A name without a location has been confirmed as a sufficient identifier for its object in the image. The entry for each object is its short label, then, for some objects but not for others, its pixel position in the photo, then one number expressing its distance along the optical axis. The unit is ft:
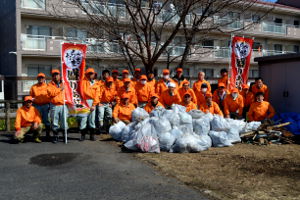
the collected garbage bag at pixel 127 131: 25.95
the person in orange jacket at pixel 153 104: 27.97
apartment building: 65.05
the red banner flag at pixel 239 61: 32.68
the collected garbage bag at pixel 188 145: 22.91
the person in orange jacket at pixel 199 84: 30.96
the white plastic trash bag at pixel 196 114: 25.67
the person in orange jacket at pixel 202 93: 29.94
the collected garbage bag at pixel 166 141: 23.13
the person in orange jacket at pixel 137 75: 32.95
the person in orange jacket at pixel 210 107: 27.89
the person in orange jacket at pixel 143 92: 30.01
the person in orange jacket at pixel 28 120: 26.07
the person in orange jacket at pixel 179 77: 32.14
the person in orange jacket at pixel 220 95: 30.66
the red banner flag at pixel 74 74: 26.20
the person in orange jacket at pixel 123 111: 27.91
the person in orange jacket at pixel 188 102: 27.61
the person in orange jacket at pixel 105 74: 29.76
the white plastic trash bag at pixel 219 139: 24.98
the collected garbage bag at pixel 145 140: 22.50
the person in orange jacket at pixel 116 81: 31.23
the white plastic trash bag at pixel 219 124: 25.57
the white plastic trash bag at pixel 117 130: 26.71
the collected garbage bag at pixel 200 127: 24.94
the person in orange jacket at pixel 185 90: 29.07
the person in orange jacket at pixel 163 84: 30.53
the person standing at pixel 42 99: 27.02
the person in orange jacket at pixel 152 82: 30.55
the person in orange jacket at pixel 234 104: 29.66
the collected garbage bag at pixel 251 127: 27.25
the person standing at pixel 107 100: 28.98
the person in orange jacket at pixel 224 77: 33.97
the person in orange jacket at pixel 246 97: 31.27
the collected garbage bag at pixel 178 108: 25.49
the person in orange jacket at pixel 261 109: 28.94
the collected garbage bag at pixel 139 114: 26.22
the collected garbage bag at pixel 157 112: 25.42
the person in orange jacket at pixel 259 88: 31.19
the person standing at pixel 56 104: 26.48
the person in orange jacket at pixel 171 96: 28.55
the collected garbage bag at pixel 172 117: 24.41
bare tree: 35.53
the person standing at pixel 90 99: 26.81
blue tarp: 27.25
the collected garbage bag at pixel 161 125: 23.70
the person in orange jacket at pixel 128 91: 28.96
